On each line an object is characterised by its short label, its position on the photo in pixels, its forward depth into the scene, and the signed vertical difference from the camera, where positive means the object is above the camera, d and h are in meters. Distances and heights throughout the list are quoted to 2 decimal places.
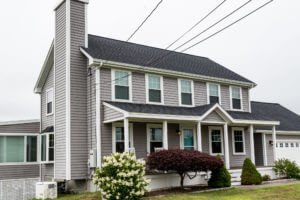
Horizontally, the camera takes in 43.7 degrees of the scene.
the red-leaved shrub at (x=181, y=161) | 14.97 -0.93
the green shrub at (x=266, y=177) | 19.50 -2.13
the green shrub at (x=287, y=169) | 20.33 -1.78
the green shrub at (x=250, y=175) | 17.70 -1.79
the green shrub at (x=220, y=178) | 16.39 -1.78
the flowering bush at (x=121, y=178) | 12.98 -1.33
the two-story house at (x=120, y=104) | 16.77 +1.74
